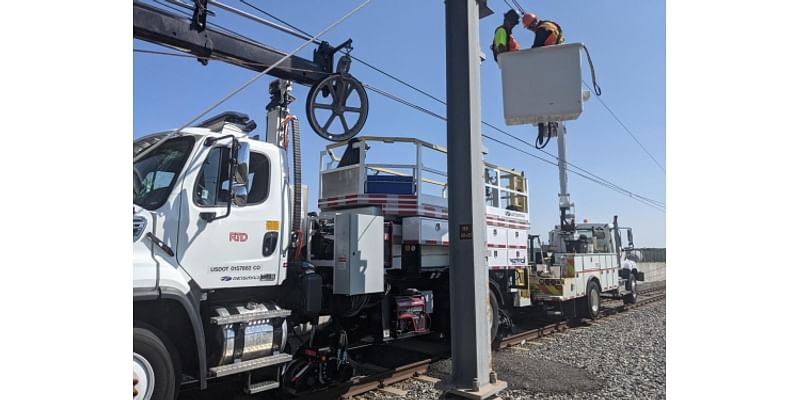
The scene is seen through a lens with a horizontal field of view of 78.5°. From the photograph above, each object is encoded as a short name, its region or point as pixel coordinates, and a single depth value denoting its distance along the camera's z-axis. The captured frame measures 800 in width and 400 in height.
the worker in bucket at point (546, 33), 4.74
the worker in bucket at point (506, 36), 4.81
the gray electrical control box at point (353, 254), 5.19
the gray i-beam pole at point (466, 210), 4.18
